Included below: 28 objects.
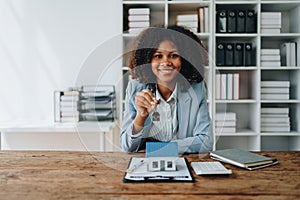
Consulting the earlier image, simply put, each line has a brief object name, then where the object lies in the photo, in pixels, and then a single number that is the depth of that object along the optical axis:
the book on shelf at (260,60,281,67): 2.71
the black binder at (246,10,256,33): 2.70
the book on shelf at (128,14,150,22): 2.65
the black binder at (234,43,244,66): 2.71
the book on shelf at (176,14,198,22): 2.67
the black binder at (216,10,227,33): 2.70
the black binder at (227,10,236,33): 2.71
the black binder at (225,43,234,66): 2.71
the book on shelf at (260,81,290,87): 2.74
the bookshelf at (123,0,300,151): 2.68
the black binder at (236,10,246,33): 2.71
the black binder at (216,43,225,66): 2.71
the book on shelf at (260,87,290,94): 2.74
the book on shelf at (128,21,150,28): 2.65
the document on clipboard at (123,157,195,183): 1.03
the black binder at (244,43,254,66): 2.71
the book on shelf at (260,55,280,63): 2.71
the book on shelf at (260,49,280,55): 2.71
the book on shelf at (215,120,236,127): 2.74
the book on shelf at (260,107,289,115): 2.75
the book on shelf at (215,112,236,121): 2.72
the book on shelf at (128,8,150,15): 2.64
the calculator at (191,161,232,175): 1.10
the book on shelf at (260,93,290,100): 2.73
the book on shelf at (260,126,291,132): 2.74
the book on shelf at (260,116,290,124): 2.75
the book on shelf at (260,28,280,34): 2.71
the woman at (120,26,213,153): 1.42
